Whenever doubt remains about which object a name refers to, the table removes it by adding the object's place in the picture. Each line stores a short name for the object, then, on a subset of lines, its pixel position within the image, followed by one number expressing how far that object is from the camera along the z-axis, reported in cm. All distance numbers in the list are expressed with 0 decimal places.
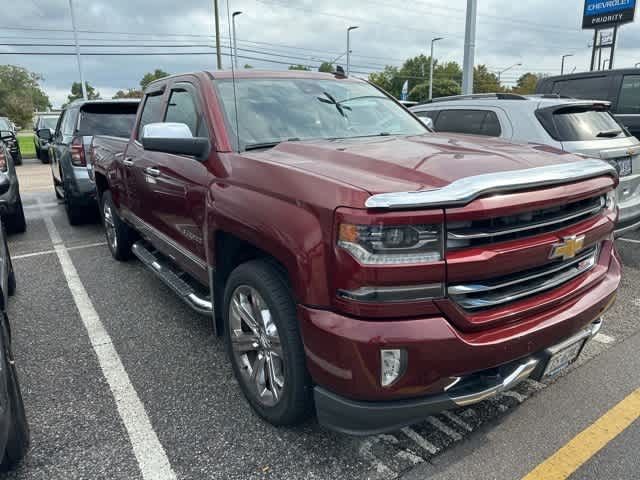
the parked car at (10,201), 661
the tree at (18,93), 5978
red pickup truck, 194
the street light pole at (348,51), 3762
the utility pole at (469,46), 1094
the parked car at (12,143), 1654
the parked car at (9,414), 205
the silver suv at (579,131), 493
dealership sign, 2077
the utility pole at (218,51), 2090
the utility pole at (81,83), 2487
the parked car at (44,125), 1809
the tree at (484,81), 7588
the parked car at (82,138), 717
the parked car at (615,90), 753
